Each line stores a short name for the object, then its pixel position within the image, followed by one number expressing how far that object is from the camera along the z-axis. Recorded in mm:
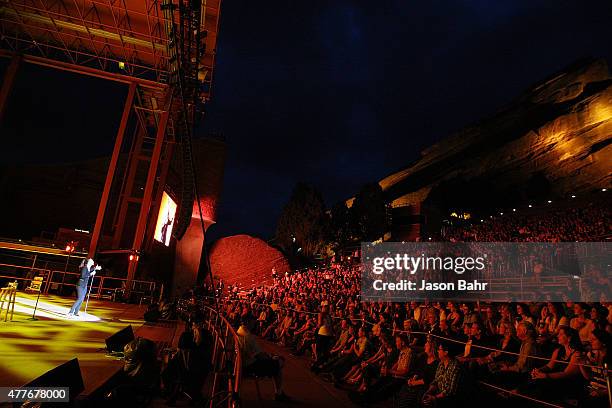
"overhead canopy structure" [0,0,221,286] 15148
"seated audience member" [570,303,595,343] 5812
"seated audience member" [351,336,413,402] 5871
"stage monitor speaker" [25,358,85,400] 2975
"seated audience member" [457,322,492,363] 5926
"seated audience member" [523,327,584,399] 4570
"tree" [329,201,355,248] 30981
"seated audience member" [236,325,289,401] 5750
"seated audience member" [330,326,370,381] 7289
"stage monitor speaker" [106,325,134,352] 5773
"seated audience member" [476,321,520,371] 5666
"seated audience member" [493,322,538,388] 5137
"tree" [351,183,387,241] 31406
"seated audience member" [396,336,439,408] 5047
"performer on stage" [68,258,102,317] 8664
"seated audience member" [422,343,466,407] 4539
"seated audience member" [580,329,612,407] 4309
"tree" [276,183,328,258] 32500
